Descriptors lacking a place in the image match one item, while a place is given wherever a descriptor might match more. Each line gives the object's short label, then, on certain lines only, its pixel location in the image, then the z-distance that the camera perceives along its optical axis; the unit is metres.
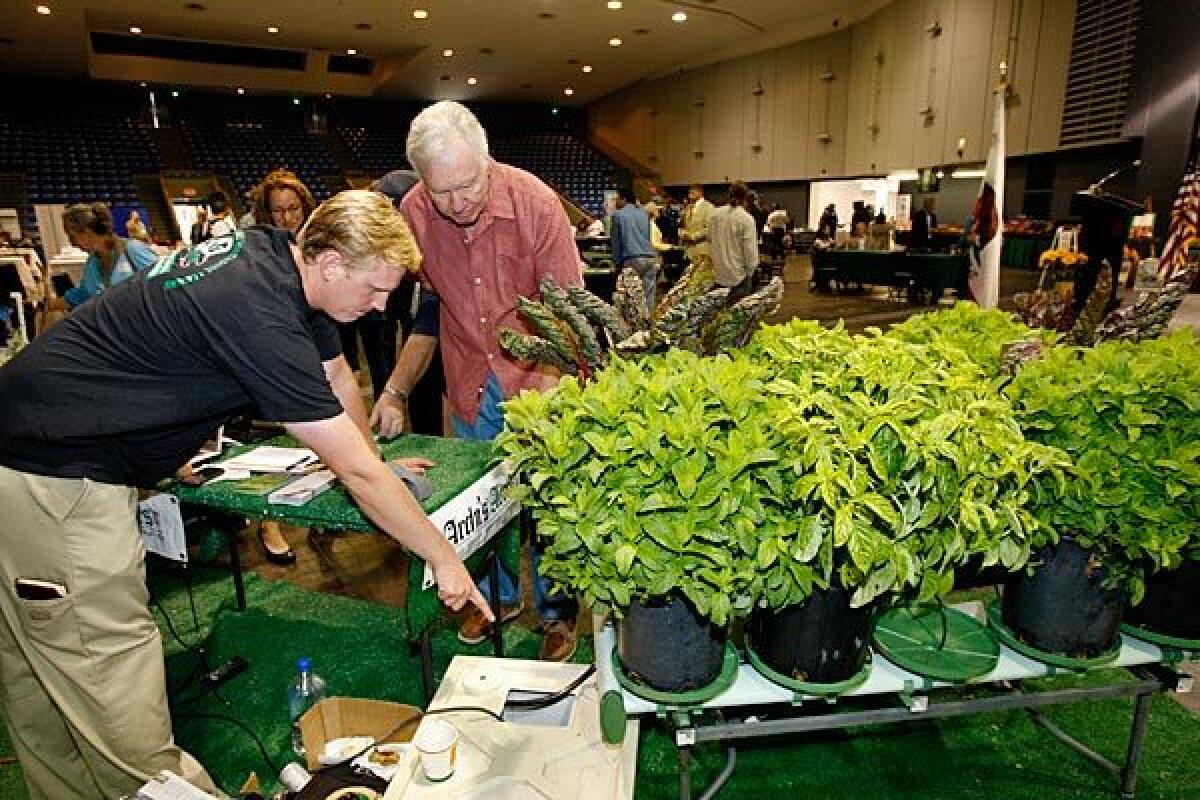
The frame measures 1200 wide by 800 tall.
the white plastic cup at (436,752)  1.19
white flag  4.40
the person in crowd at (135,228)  6.52
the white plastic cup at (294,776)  1.53
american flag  3.77
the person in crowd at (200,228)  6.06
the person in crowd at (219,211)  5.23
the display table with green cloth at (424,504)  1.52
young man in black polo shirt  1.26
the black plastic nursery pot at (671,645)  1.19
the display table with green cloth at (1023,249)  8.62
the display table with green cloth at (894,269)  8.83
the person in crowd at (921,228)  9.34
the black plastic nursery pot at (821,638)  1.21
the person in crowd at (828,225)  12.59
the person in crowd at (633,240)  6.85
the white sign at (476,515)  1.55
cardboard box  1.66
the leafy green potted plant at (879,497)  1.02
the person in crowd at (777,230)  11.55
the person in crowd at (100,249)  3.43
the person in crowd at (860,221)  10.66
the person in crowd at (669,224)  11.85
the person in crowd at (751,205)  7.01
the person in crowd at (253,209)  3.19
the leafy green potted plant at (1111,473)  1.21
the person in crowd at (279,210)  3.04
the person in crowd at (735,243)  6.63
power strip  1.29
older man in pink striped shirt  2.00
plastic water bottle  1.97
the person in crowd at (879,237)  9.99
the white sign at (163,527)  1.80
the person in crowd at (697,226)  7.82
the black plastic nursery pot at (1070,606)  1.33
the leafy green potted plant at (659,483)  1.04
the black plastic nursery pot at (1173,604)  1.35
